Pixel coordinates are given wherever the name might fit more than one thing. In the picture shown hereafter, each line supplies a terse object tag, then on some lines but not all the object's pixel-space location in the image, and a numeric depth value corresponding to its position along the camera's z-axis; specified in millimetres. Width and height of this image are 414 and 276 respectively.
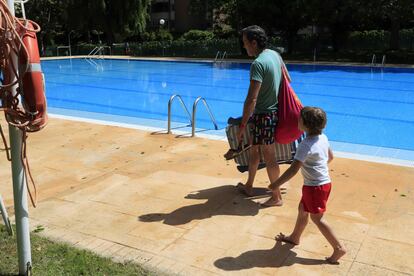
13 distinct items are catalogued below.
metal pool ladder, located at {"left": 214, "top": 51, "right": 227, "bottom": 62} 27312
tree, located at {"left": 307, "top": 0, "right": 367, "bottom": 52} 24125
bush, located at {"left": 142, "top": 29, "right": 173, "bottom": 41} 41000
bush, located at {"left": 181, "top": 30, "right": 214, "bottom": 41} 38500
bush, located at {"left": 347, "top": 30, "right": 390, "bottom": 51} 30844
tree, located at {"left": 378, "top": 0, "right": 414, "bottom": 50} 22188
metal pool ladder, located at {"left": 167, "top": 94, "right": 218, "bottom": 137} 7273
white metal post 2857
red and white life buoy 2532
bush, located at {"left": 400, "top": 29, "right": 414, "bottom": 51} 29106
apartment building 54344
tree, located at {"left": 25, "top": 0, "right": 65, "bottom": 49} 37594
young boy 3197
